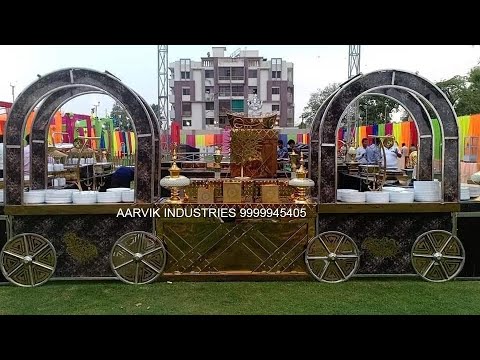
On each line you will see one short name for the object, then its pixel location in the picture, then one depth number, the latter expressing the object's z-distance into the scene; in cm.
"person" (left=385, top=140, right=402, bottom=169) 834
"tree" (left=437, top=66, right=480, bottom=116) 2342
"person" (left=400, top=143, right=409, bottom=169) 1217
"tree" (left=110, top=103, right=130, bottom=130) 2805
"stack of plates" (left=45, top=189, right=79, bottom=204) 470
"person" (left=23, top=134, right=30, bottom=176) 569
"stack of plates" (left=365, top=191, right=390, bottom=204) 479
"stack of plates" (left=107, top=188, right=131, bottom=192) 485
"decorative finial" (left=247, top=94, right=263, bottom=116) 619
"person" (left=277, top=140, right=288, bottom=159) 918
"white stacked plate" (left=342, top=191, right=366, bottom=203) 478
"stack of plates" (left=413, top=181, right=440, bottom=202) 483
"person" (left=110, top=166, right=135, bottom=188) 625
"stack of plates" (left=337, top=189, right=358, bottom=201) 485
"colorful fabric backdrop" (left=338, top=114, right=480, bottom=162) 1113
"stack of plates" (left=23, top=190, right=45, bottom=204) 468
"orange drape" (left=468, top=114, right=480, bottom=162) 1109
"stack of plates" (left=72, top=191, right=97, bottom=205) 473
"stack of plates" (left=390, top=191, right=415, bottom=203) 482
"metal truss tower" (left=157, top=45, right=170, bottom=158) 1463
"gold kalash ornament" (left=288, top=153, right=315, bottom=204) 477
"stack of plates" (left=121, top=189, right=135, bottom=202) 481
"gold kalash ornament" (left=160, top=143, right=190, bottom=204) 474
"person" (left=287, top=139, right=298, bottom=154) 947
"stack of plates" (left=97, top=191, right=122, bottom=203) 475
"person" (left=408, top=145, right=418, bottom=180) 952
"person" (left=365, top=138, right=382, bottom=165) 860
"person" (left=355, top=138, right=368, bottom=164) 908
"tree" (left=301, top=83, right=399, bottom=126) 2661
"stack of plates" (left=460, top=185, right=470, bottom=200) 495
